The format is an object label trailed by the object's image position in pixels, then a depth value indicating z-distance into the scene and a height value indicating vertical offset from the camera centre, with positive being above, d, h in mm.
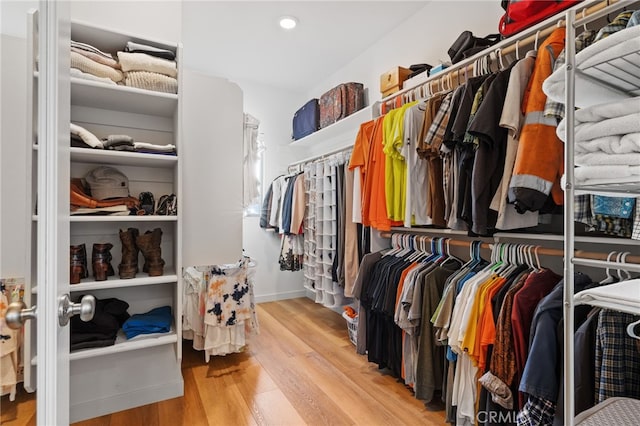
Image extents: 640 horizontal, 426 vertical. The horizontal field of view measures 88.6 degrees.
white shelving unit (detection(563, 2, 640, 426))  815 +68
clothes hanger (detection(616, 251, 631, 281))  1129 -159
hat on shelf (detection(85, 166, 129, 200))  1850 +171
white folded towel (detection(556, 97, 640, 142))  753 +230
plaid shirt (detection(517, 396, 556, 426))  1148 -704
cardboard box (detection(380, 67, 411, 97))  2336 +969
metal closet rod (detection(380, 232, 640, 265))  1151 -165
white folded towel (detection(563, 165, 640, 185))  748 +94
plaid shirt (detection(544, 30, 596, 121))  1139 +556
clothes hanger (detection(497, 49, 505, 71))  1629 +772
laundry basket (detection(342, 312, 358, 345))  2654 -940
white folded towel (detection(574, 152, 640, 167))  754 +132
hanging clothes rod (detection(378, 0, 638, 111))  1273 +816
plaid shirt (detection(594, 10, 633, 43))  1006 +580
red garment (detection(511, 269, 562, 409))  1294 -410
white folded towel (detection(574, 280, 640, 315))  716 -192
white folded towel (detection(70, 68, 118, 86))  1648 +701
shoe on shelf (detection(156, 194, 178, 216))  1936 +39
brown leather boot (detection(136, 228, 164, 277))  1899 -226
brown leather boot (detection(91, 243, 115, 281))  1790 -269
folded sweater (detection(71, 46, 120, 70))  1703 +833
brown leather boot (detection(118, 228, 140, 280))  1856 -249
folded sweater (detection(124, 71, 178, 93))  1815 +740
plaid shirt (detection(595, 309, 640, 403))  1046 -469
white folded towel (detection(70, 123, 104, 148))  1685 +397
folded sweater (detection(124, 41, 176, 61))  1807 +912
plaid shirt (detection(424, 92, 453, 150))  1723 +462
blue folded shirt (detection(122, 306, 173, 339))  1862 -646
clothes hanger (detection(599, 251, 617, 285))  1187 -247
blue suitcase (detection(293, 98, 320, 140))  3598 +1053
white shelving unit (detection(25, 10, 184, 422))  1753 -141
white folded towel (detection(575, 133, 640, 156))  756 +168
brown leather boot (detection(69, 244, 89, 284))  1695 -271
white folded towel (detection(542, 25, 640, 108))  721 +366
